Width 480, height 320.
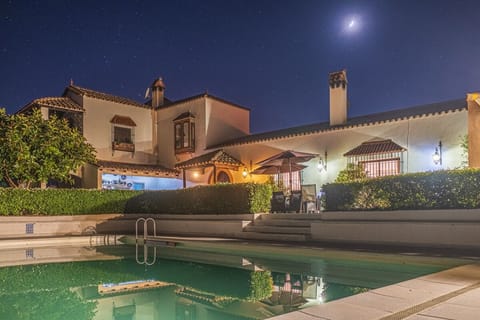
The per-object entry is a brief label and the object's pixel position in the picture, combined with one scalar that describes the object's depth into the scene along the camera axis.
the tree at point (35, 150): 16.33
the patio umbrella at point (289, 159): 16.58
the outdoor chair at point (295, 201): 14.05
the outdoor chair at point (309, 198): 14.08
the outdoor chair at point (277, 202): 14.30
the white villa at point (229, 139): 15.04
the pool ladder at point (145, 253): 10.01
